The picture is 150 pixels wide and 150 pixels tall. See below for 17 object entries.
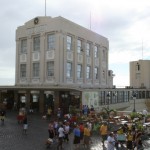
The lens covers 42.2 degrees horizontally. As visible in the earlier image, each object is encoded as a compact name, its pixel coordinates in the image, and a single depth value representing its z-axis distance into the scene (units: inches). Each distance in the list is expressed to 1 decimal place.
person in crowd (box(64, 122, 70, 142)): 570.4
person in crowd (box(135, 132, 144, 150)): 502.0
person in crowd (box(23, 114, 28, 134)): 664.2
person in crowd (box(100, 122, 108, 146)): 559.8
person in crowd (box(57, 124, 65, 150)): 521.3
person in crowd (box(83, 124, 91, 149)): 538.9
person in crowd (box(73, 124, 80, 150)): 526.9
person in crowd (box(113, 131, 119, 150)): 512.2
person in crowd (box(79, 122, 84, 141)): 565.7
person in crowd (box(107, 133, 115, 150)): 463.0
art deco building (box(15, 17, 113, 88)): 1125.8
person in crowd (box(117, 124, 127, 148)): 520.1
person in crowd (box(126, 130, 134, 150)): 496.5
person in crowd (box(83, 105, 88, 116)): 907.8
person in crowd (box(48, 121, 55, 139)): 546.5
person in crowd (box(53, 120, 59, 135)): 590.5
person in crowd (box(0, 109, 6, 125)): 791.0
